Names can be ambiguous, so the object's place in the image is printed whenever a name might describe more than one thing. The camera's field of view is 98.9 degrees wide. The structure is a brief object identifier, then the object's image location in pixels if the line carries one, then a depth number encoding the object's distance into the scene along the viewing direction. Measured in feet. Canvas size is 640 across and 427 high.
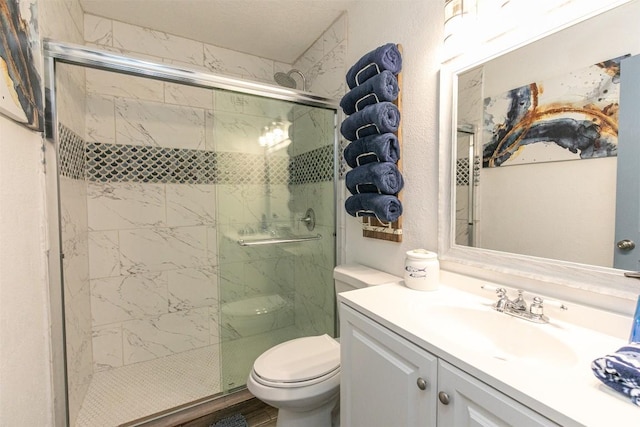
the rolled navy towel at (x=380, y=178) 4.15
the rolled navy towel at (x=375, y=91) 4.13
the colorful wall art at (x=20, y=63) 2.30
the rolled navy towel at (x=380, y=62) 4.19
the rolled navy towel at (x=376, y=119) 4.10
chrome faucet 2.66
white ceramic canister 3.54
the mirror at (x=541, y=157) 2.45
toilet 3.76
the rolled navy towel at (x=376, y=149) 4.17
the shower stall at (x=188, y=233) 5.56
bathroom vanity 1.65
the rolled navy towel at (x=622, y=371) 1.55
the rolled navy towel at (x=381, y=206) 4.18
